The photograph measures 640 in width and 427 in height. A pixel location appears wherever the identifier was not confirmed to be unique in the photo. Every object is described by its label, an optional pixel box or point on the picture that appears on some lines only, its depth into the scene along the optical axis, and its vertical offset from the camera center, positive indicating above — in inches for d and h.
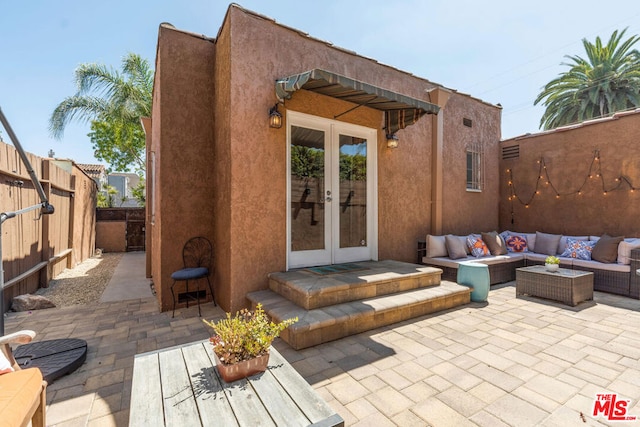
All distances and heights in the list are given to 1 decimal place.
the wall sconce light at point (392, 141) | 213.2 +57.4
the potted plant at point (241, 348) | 68.6 -33.3
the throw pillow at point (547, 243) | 247.6 -24.2
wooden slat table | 55.4 -40.5
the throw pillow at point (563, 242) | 241.9 -22.4
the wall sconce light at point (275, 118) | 163.5 +57.3
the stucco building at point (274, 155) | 159.0 +40.6
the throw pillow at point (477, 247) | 237.1 -26.2
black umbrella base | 99.1 -54.4
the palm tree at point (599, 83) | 472.1 +235.6
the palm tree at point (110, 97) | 422.9 +186.9
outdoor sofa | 195.5 -32.3
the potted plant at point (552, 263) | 187.9 -31.6
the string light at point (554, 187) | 236.5 +31.8
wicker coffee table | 172.6 -43.8
